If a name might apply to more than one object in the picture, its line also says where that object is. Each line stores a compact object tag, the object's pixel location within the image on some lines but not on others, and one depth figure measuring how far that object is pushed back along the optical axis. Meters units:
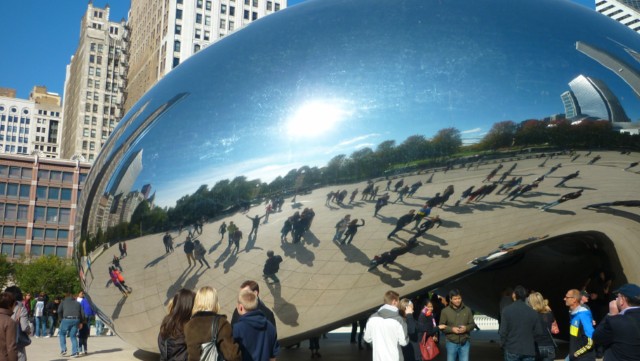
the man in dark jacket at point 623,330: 4.46
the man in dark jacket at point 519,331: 6.07
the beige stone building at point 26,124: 151.88
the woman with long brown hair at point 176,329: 4.25
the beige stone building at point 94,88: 105.81
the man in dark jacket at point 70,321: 10.59
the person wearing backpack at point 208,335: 3.88
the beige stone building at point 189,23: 81.12
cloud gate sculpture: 5.44
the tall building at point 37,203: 74.62
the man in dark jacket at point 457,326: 7.14
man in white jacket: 5.50
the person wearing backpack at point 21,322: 6.14
